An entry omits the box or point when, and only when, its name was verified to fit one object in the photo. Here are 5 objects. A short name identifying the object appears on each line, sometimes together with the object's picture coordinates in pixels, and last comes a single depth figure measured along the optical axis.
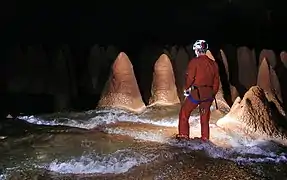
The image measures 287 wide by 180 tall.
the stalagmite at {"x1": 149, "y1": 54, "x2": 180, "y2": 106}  9.99
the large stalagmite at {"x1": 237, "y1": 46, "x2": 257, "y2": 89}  11.27
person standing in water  6.73
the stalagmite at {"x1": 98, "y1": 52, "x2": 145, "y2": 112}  9.66
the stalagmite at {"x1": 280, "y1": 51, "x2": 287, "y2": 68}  11.12
